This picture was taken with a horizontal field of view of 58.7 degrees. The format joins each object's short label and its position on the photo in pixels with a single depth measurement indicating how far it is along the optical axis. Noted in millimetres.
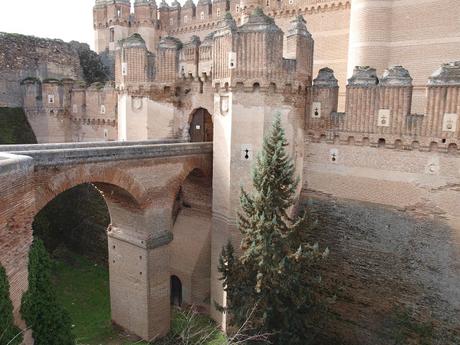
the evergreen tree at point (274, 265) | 11648
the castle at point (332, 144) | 12352
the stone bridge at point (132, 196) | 10797
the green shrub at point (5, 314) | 7910
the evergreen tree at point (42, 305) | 9359
